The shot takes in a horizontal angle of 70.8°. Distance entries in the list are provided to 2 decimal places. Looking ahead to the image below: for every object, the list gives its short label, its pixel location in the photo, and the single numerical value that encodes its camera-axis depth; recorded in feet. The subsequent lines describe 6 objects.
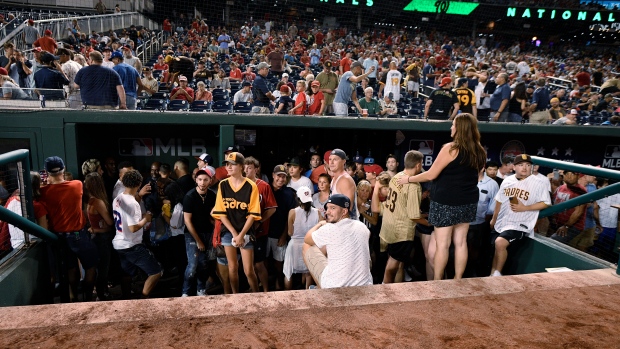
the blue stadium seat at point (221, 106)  22.71
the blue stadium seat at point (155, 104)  22.62
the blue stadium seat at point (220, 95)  26.61
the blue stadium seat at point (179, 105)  22.31
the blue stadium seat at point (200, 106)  22.30
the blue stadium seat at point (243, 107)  22.43
